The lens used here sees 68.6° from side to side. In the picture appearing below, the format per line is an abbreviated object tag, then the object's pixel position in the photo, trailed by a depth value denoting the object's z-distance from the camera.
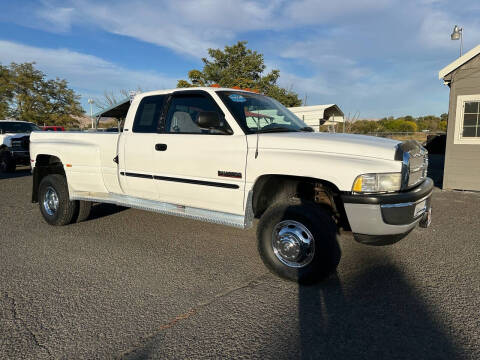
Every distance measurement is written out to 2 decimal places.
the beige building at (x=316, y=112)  19.15
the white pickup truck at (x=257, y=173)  3.10
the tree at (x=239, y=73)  29.92
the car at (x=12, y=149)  12.69
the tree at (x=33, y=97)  35.34
